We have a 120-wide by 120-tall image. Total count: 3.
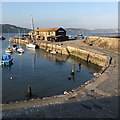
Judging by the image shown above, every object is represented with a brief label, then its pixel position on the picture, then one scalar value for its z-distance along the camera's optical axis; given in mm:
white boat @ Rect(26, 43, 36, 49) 49047
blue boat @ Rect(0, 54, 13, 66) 27287
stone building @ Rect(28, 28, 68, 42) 51714
